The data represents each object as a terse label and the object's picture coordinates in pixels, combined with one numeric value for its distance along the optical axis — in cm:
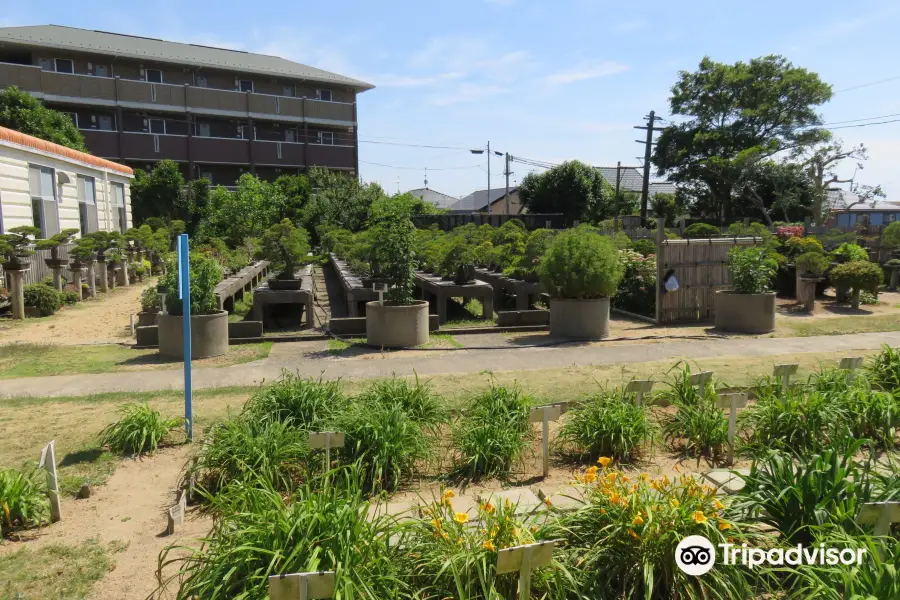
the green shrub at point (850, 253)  1824
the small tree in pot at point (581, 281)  1238
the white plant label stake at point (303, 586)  279
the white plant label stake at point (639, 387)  589
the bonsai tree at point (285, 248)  1477
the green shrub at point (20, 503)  450
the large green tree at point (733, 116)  4531
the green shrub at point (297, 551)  312
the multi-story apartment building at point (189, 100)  3631
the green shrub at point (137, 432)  606
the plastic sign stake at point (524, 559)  299
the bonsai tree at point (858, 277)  1630
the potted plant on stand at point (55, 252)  1613
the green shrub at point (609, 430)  562
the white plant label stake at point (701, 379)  632
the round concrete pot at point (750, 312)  1293
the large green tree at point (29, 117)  2978
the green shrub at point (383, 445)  506
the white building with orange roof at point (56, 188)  1706
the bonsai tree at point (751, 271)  1307
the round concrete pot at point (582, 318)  1242
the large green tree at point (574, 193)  5188
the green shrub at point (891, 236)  2261
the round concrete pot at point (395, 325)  1129
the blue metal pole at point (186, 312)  595
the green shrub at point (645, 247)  2011
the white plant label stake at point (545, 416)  518
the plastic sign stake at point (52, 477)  470
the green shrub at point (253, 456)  496
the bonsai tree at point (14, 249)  1414
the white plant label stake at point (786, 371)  638
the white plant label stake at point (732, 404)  539
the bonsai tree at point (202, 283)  1033
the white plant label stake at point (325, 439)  469
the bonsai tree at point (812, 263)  1641
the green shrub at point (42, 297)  1509
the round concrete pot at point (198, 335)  1046
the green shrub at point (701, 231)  2251
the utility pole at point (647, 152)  3866
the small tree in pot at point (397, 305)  1130
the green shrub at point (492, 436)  534
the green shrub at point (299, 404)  578
